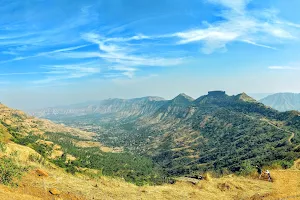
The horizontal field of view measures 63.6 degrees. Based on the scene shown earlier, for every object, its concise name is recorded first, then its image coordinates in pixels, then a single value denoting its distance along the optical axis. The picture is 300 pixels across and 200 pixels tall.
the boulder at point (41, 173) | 41.50
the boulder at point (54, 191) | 33.17
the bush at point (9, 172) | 33.96
